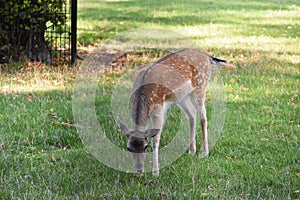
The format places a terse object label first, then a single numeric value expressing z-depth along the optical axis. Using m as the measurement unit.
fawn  8.70
